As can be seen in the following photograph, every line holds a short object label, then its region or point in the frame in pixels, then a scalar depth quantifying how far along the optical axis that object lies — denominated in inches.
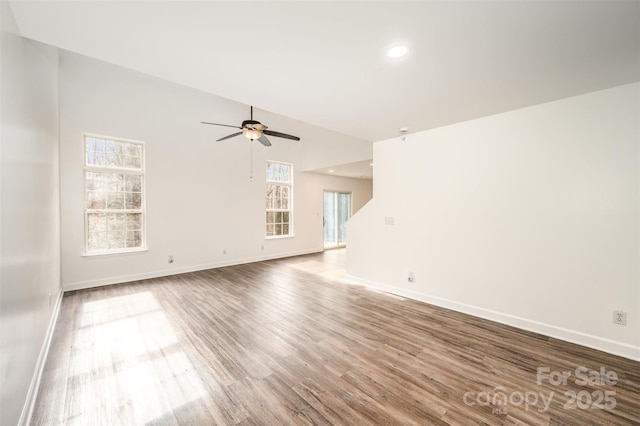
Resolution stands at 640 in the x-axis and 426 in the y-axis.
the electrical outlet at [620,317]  94.8
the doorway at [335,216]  353.1
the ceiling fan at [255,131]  167.4
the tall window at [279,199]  279.6
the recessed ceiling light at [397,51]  72.5
